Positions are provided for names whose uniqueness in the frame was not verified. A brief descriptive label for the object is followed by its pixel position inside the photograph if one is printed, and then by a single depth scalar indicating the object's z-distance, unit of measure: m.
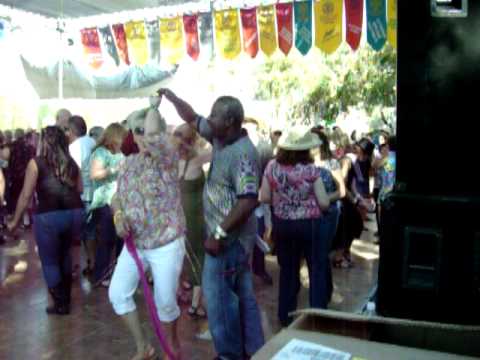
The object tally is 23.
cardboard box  1.33
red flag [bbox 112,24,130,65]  12.88
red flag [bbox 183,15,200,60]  11.59
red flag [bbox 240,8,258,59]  10.91
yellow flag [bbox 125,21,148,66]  12.45
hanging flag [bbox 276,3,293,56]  10.50
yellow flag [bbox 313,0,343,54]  9.96
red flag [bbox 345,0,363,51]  9.74
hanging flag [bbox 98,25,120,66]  13.13
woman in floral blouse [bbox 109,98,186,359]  3.58
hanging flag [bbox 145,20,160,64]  12.27
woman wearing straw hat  4.41
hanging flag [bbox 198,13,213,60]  11.46
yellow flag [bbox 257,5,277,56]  10.83
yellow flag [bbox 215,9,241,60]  11.16
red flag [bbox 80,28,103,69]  13.54
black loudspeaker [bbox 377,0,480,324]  1.34
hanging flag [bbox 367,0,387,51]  9.41
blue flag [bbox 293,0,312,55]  10.29
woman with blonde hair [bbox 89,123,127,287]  5.63
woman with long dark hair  4.91
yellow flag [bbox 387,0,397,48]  8.89
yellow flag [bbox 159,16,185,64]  11.93
